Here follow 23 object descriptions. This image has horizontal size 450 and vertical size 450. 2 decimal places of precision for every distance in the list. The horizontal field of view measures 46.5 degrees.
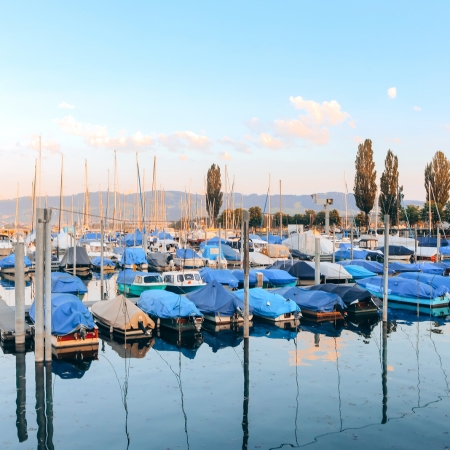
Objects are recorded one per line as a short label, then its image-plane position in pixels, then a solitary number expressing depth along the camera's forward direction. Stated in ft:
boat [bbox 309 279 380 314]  123.85
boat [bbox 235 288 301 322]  113.80
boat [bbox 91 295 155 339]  99.50
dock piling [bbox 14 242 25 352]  88.79
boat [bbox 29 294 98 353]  88.74
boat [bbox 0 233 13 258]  249.75
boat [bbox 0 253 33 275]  204.85
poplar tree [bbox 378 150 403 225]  326.03
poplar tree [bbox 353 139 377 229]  316.81
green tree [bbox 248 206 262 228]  442.91
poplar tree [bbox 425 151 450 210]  328.29
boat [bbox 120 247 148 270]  210.59
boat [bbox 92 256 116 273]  211.41
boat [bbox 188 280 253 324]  110.22
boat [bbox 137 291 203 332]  104.68
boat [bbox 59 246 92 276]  197.77
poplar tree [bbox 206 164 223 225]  412.55
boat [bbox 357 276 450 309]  131.92
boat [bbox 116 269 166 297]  147.23
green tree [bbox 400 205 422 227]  391.45
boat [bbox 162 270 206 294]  143.54
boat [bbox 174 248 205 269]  204.03
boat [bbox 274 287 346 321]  118.52
